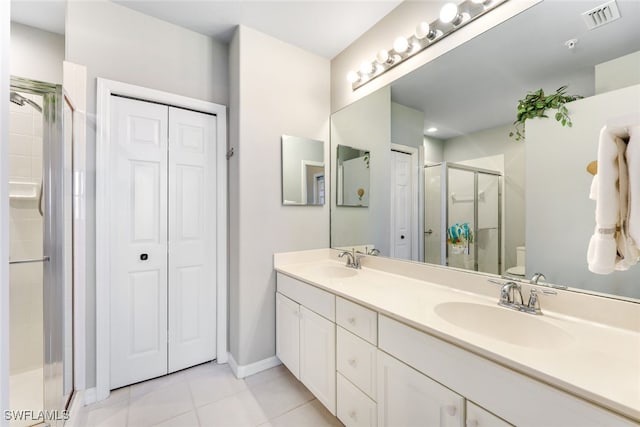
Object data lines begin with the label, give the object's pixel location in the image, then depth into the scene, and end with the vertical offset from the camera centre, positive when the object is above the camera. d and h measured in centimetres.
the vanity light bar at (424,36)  135 +105
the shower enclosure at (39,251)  123 -20
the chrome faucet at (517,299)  105 -37
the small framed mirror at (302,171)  207 +34
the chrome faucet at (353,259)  198 -36
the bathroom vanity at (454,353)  66 -46
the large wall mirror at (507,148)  99 +32
